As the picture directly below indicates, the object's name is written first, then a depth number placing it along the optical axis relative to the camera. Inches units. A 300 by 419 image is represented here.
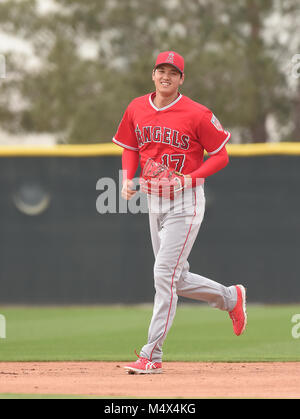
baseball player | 465.7
